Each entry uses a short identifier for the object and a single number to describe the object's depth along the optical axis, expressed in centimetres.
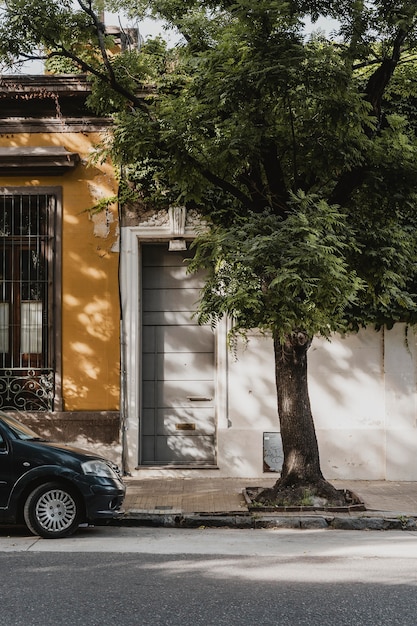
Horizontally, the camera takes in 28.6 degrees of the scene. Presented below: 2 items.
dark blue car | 898
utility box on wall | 1389
